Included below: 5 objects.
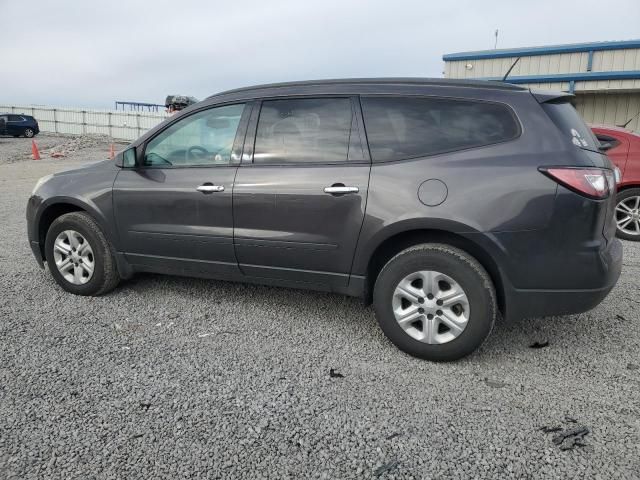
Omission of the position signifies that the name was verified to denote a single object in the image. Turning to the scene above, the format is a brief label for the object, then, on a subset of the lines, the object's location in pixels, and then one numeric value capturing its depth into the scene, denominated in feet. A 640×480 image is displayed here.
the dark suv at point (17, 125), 101.45
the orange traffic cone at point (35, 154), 69.09
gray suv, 9.50
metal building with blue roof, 45.09
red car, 21.43
